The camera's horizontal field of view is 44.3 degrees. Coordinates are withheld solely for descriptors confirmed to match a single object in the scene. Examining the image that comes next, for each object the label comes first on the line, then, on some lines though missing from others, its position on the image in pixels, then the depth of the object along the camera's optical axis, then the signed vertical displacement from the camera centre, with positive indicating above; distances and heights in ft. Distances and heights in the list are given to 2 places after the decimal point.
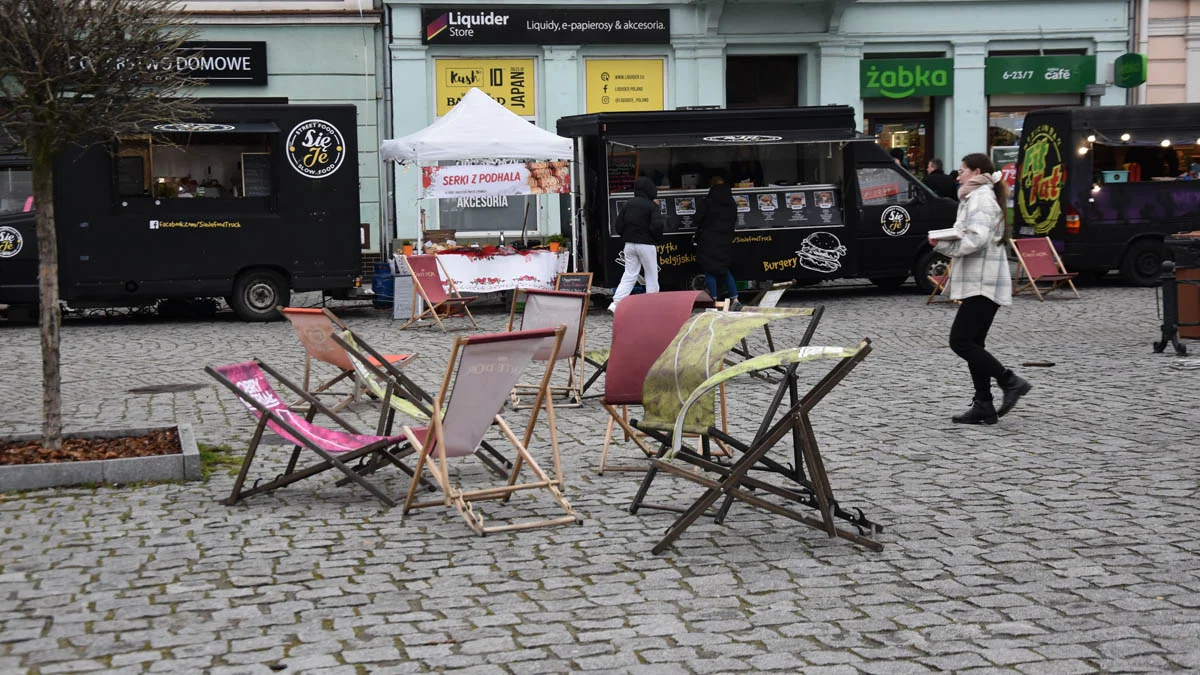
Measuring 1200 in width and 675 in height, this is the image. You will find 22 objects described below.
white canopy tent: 60.90 +3.44
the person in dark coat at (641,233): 57.57 -0.49
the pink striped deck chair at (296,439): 23.35 -3.53
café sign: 83.30 +8.03
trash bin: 42.55 -1.88
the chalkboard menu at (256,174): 59.16 +2.02
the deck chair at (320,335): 30.83 -2.39
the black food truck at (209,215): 57.16 +0.41
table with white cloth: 60.64 -2.01
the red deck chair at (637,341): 24.66 -2.02
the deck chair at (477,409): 21.76 -2.84
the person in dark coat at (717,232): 59.82 -0.51
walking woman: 31.07 -1.54
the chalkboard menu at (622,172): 62.59 +2.06
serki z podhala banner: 63.05 +1.80
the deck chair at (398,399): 24.77 -3.05
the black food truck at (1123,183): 66.18 +1.44
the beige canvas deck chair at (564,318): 33.40 -2.24
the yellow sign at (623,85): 80.48 +7.40
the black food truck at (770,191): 62.03 +1.20
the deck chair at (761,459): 19.89 -3.48
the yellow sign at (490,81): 78.64 +7.53
